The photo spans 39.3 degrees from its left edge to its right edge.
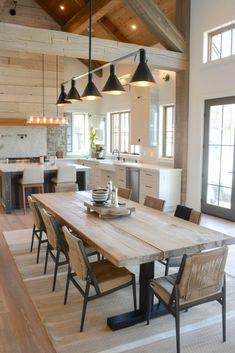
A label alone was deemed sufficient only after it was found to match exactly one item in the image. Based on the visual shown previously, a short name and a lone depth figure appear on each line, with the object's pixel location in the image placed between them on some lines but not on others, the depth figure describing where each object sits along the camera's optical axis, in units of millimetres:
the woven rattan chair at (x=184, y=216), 3039
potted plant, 10031
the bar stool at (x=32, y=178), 6395
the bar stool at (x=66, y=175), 6703
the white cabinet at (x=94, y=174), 8795
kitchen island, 6477
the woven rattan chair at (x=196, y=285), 2145
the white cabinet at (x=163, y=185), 6473
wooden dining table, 2301
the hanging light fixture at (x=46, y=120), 7141
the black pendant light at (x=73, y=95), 4398
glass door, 5777
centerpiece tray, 3225
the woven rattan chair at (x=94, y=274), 2469
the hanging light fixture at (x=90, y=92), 3903
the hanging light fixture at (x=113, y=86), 3520
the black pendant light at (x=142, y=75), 3057
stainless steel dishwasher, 7039
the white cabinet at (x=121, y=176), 7500
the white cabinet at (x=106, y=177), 8062
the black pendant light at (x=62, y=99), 4730
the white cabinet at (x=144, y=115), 7129
